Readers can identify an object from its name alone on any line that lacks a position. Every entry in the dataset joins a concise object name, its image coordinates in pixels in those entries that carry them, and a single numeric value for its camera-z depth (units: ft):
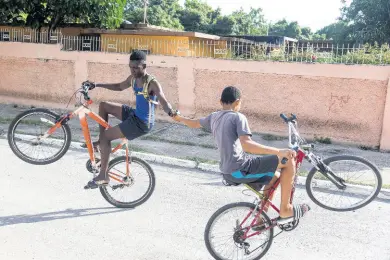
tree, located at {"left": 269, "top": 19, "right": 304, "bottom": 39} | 231.96
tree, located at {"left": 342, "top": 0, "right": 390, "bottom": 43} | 81.87
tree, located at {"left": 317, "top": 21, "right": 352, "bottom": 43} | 93.14
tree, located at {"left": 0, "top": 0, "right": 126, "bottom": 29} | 46.62
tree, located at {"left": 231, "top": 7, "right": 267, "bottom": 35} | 153.81
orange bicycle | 17.29
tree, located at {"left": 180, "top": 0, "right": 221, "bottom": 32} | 142.31
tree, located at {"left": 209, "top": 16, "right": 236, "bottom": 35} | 144.51
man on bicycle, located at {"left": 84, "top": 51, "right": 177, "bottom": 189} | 15.96
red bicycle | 12.99
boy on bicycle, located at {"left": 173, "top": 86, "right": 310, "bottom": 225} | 12.26
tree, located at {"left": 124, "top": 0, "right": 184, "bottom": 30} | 117.39
